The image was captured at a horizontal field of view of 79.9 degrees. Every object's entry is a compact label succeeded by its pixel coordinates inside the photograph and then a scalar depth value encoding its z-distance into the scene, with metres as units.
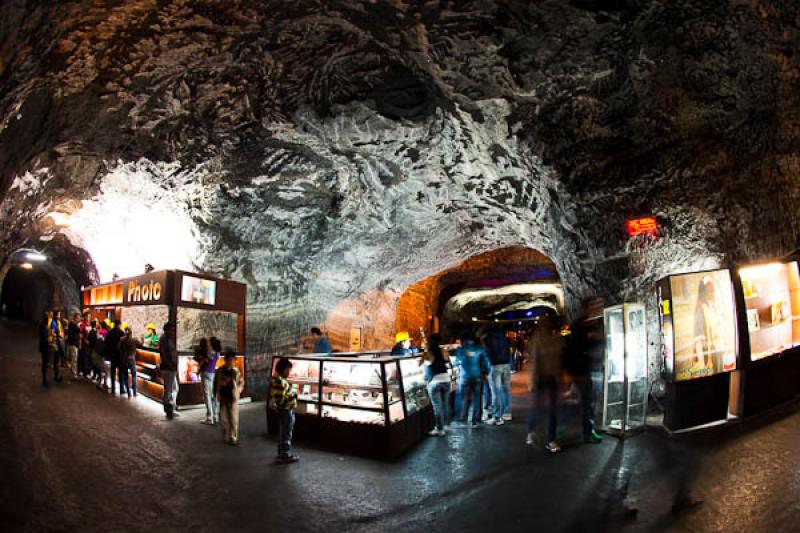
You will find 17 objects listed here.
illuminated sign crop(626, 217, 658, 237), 8.14
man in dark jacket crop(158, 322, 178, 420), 9.05
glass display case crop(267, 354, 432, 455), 6.56
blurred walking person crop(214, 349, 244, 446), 7.13
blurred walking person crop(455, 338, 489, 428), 8.15
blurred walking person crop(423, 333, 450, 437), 7.73
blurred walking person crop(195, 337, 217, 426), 8.62
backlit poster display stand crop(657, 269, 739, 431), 6.32
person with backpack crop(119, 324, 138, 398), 10.64
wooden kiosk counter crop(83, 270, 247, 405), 10.35
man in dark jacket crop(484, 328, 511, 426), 8.22
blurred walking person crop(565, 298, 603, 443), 6.57
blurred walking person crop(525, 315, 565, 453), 6.30
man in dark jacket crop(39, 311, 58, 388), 11.12
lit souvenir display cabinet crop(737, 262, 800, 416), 6.57
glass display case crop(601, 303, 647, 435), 6.84
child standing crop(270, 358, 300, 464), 6.21
